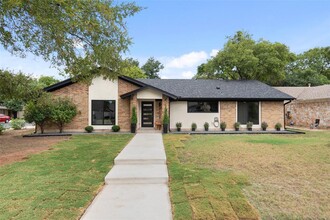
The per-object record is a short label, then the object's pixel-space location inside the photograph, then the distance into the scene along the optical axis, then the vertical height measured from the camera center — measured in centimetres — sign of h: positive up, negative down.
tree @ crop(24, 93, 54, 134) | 1397 +25
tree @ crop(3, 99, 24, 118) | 3614 +150
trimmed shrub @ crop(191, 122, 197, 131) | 1596 -81
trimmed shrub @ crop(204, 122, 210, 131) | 1598 -80
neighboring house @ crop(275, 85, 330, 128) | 1859 +72
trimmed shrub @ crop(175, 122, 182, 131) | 1575 -76
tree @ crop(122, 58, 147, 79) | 3606 +722
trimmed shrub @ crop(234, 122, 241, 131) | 1608 -73
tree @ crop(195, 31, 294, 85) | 2466 +649
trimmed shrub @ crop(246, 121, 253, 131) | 1619 -74
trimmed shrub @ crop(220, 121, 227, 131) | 1582 -79
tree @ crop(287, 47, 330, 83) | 4148 +1043
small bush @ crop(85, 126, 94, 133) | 1491 -97
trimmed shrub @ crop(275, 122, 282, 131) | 1631 -81
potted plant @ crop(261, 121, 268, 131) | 1615 -74
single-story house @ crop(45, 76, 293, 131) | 1526 +93
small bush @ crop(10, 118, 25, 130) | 1989 -85
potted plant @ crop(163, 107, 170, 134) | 1465 -41
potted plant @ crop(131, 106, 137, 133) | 1465 -41
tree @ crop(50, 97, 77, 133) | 1417 +25
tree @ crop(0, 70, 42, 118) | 1129 +153
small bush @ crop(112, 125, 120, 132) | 1504 -90
